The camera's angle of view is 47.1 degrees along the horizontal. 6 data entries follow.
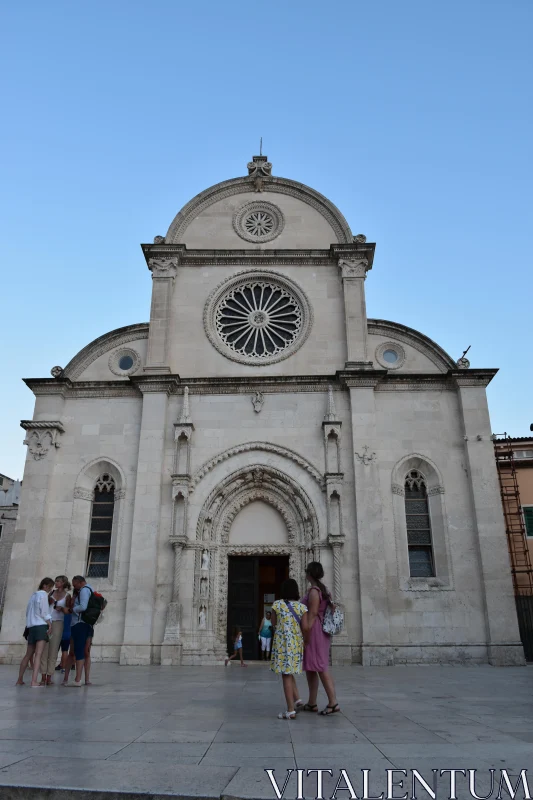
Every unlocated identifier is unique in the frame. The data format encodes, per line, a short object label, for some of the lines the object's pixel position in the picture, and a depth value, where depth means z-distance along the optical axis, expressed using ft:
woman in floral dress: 26.30
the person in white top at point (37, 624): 37.68
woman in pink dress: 26.68
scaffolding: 73.51
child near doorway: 58.90
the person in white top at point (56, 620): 39.55
